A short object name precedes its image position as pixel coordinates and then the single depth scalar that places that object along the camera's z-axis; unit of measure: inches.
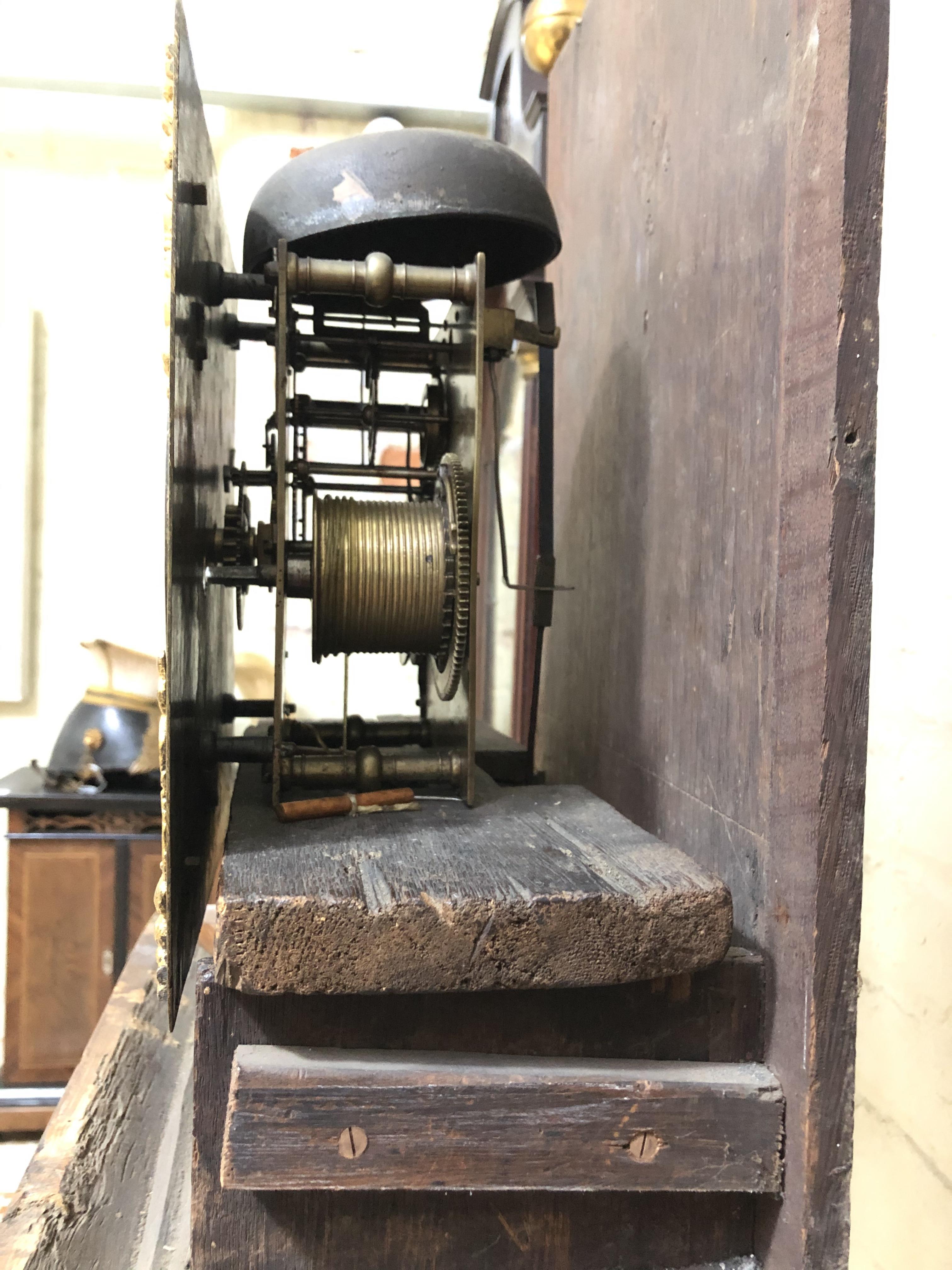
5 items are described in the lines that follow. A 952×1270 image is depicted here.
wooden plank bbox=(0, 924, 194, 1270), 11.3
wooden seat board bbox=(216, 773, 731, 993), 8.9
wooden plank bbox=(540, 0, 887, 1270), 9.1
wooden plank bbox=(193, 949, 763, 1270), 9.6
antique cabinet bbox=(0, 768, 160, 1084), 27.9
